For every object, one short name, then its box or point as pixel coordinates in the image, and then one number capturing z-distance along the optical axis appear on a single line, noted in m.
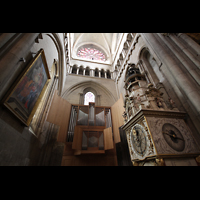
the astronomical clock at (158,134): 2.52
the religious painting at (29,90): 2.65
